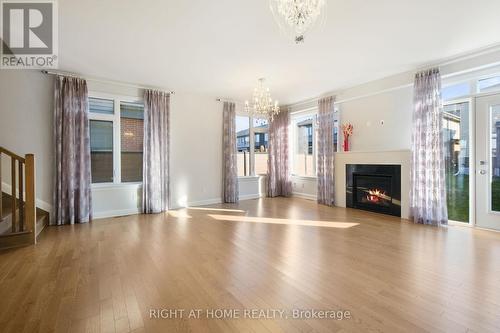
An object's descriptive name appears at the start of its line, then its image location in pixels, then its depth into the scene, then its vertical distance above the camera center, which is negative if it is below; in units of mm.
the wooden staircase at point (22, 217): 3359 -725
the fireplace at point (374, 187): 5062 -529
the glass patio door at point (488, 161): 3932 +37
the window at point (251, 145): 7483 +623
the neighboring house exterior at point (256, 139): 7520 +811
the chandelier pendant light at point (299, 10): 2045 +1329
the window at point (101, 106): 5129 +1301
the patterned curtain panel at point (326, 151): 6188 +347
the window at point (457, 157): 4281 +116
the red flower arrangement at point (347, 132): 6035 +809
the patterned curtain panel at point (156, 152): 5438 +304
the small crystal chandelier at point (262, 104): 5132 +1296
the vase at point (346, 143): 6065 +534
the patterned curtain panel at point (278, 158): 7656 +214
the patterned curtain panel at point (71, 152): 4516 +269
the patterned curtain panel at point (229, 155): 6680 +264
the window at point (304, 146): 7402 +602
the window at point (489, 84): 3924 +1306
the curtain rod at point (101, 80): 4527 +1781
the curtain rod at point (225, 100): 6645 +1818
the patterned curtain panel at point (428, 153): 4281 +188
